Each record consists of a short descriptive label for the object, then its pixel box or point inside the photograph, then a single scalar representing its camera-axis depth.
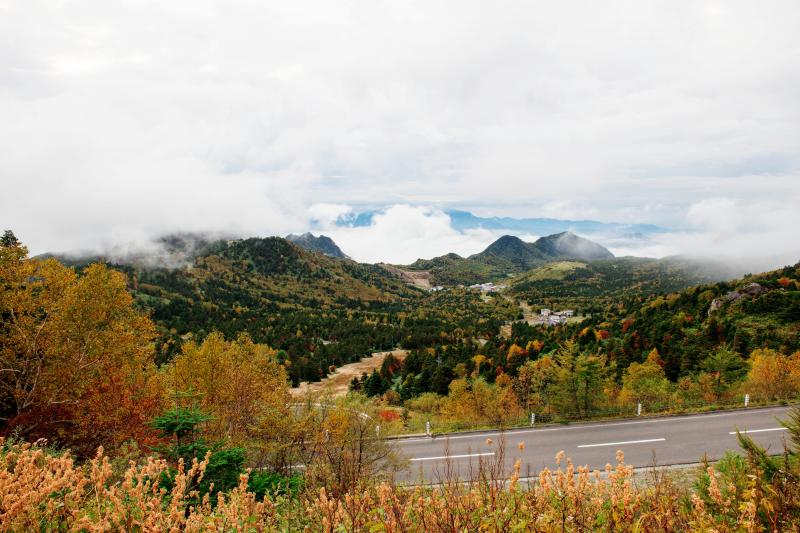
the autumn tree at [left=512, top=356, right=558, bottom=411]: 48.25
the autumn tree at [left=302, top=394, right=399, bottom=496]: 17.59
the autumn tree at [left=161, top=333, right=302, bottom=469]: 18.56
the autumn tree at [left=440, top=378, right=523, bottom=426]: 48.66
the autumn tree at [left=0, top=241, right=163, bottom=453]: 18.52
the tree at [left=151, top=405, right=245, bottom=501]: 11.58
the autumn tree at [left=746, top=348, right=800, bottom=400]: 32.43
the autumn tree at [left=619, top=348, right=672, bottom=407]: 43.09
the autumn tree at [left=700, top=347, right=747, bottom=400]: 50.53
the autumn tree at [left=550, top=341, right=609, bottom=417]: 31.22
